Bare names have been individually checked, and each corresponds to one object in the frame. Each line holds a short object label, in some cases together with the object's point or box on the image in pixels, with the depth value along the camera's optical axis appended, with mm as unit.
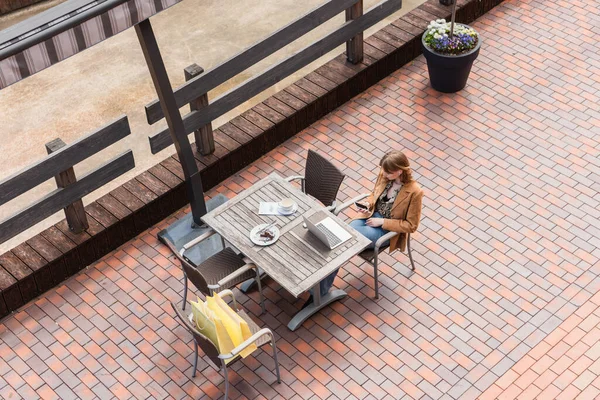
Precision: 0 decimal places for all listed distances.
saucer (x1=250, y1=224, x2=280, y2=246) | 7855
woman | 7809
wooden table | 7621
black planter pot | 9962
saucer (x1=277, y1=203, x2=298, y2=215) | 8109
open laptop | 7734
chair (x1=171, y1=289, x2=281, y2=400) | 6992
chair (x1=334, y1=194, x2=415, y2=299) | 7926
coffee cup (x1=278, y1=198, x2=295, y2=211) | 8094
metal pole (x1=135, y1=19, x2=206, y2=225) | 7457
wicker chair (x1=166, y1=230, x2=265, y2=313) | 7578
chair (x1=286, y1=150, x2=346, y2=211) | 8344
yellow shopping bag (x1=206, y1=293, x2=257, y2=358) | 7117
